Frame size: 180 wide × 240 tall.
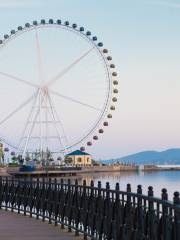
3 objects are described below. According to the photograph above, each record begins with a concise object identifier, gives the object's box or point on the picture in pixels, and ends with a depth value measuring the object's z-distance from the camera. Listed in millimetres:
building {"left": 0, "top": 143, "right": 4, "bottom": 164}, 139338
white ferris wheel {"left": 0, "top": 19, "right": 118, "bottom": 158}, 63928
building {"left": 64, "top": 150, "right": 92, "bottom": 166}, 157250
